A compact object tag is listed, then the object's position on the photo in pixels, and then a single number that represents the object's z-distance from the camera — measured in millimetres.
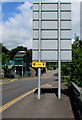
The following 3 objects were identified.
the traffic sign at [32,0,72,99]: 8601
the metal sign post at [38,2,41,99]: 8435
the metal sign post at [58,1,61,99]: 8463
